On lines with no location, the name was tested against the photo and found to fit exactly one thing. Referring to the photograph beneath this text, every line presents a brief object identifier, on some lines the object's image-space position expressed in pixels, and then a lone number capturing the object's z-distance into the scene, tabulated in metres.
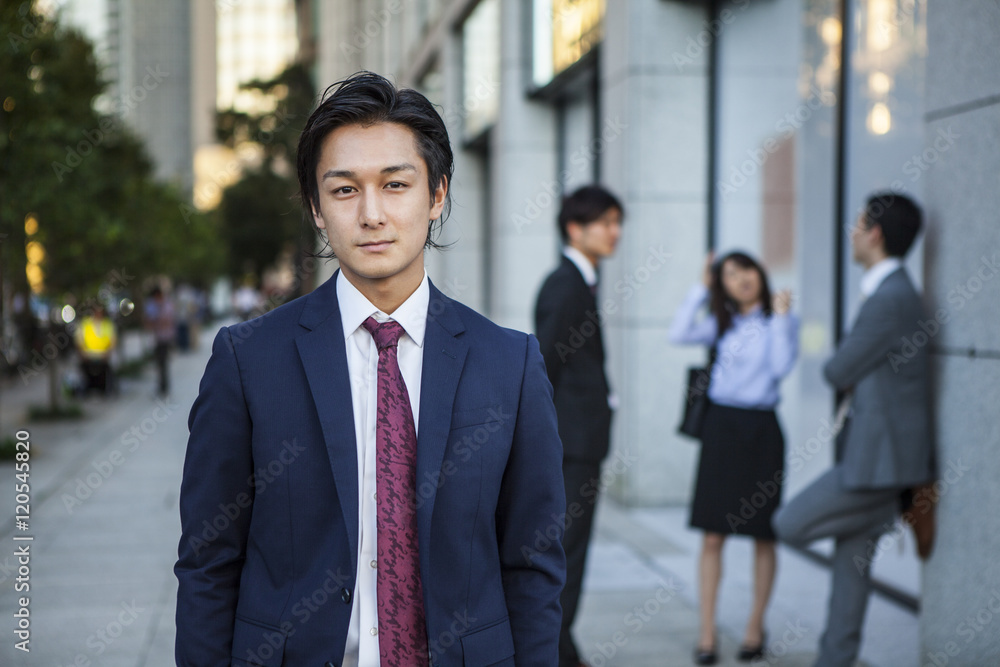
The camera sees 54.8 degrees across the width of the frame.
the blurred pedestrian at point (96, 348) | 16.17
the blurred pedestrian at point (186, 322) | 29.05
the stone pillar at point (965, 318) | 3.66
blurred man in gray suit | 3.95
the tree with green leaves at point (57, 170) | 11.37
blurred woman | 4.75
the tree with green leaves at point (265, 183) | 47.31
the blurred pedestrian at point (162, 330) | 17.20
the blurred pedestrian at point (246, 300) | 43.12
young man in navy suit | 1.84
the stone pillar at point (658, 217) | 7.99
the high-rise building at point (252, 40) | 106.31
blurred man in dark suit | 4.39
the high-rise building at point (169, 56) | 82.31
